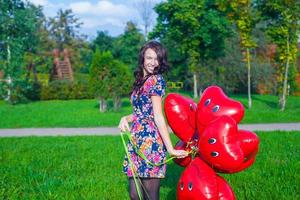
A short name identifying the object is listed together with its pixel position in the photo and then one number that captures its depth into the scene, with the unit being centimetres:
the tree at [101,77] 1605
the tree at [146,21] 3738
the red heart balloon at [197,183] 325
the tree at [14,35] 2172
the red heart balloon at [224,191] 332
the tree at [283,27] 1609
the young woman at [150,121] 327
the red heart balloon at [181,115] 358
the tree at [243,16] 1689
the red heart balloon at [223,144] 315
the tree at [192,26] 2353
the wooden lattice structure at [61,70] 3262
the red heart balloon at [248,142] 323
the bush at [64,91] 2719
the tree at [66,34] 4822
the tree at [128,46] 3444
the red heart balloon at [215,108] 332
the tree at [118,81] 1609
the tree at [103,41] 4068
